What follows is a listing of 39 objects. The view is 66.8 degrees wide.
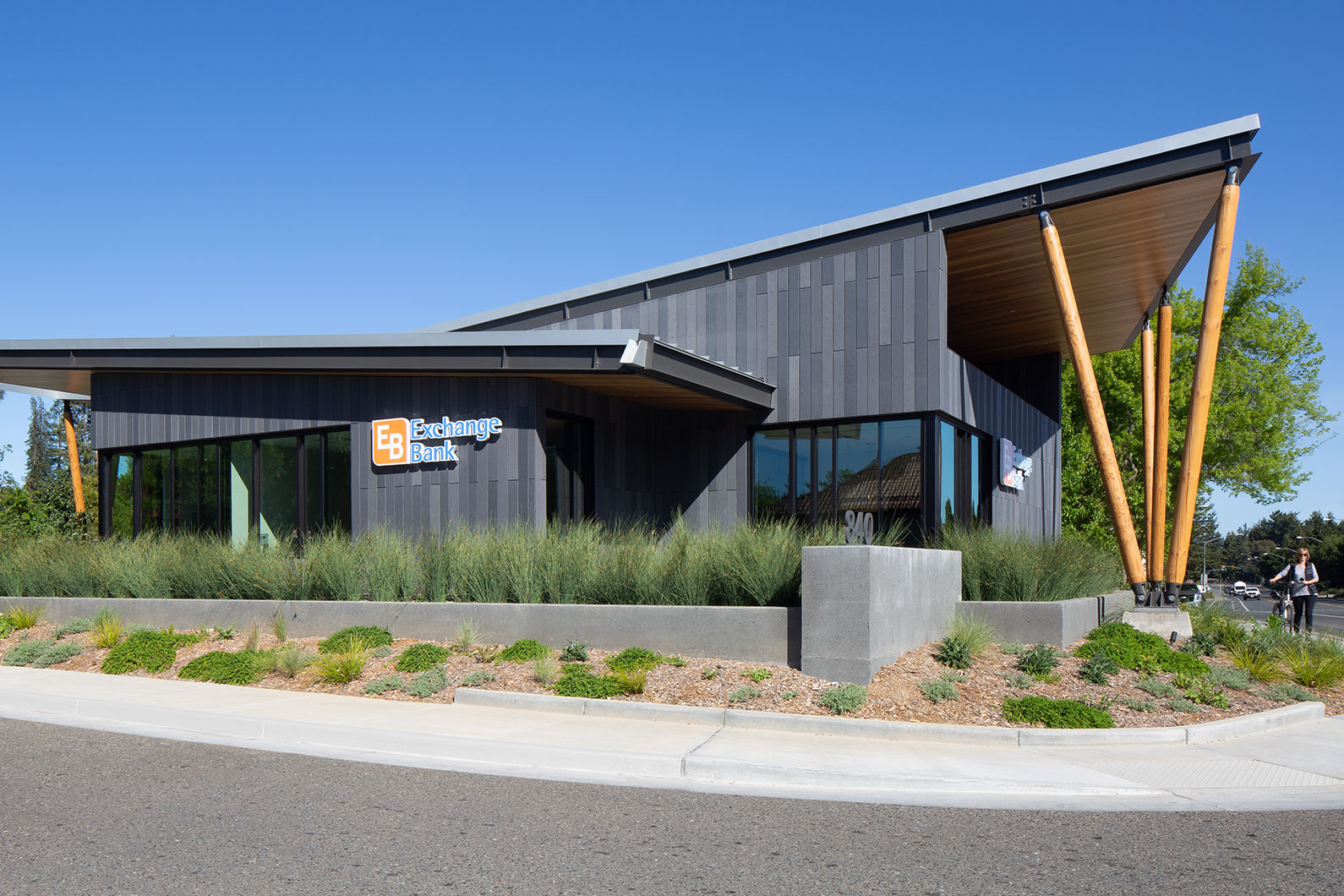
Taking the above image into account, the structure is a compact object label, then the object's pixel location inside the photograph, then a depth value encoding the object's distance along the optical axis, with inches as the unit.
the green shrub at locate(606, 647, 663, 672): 421.1
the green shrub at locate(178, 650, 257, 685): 463.5
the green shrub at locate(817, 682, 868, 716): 365.7
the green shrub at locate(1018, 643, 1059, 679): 417.7
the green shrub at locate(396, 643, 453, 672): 449.4
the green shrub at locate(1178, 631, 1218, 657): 496.7
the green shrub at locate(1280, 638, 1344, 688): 449.4
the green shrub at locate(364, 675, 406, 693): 424.2
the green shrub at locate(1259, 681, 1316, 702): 413.4
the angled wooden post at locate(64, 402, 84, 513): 964.6
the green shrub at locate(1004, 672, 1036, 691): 401.1
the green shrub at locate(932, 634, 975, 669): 424.5
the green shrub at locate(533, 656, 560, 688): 414.0
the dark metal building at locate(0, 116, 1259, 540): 645.3
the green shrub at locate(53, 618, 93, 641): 584.4
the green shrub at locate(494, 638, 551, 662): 445.4
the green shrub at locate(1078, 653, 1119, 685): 411.8
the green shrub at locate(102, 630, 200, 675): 496.7
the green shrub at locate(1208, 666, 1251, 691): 425.7
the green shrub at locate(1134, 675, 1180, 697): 401.7
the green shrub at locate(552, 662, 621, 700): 398.0
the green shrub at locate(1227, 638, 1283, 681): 454.3
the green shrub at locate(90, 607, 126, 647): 538.9
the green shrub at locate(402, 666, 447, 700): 418.0
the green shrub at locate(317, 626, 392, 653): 485.7
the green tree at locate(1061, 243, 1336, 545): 1502.2
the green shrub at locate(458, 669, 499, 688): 422.9
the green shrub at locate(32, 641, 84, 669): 523.5
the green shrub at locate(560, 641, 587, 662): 440.5
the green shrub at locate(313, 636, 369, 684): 440.1
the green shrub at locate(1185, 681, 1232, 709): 393.4
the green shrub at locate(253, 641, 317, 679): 456.4
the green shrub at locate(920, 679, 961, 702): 379.6
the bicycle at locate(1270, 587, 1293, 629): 1087.2
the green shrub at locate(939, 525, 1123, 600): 513.7
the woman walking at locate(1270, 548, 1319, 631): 766.5
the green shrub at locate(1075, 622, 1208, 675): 440.5
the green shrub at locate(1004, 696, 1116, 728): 357.1
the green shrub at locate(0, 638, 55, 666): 529.7
